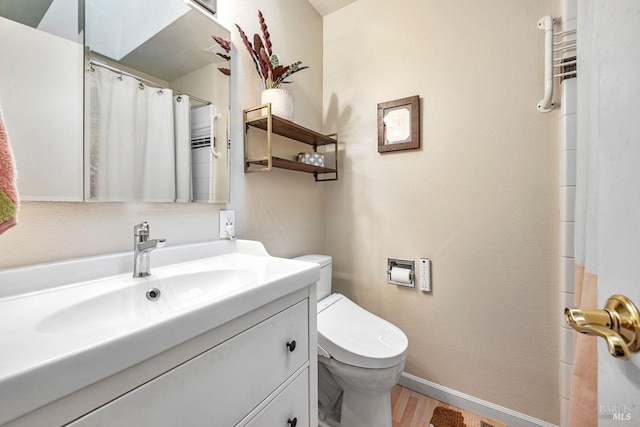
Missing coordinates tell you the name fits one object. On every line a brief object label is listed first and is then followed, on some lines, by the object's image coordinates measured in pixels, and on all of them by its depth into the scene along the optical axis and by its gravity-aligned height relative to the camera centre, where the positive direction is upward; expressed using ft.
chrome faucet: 2.55 -0.37
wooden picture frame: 4.84 +1.67
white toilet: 3.41 -2.03
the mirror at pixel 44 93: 2.19 +1.06
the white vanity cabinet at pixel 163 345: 1.21 -0.83
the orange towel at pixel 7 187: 1.40 +0.13
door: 0.93 +0.12
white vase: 4.25 +1.83
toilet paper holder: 4.90 -1.18
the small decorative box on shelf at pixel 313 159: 4.97 +1.00
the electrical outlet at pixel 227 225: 3.83 -0.22
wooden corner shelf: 4.03 +1.42
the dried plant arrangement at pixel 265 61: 4.11 +2.47
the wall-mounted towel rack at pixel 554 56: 3.51 +2.15
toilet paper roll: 4.88 -1.24
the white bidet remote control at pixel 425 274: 4.80 -1.21
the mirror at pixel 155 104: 2.68 +1.30
